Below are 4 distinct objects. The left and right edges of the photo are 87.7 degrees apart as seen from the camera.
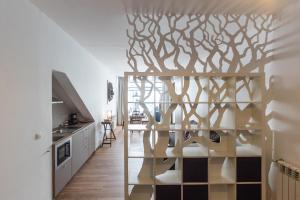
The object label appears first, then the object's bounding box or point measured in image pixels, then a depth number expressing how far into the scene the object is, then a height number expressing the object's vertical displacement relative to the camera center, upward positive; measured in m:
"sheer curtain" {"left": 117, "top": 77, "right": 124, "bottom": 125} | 8.07 -0.28
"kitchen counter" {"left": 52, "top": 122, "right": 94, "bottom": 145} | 2.55 -0.63
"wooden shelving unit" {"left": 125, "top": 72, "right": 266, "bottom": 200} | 1.95 -0.62
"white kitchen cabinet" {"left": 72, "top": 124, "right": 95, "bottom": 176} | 3.04 -1.04
